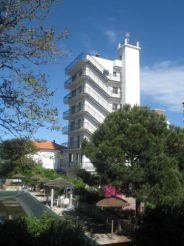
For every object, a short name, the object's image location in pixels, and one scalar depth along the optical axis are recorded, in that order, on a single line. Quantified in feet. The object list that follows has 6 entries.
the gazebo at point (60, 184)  94.22
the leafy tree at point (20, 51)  31.81
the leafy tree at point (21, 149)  33.94
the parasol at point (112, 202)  64.23
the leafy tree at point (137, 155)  62.95
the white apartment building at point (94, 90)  170.60
